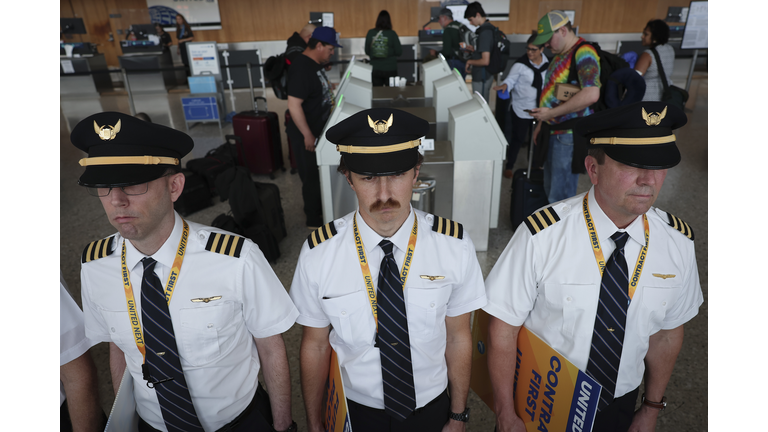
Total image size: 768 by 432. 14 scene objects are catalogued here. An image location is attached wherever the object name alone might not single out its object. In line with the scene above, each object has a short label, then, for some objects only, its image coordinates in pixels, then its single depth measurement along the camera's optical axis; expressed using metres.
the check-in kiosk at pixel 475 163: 3.15
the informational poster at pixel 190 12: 13.09
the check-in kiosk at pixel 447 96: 4.30
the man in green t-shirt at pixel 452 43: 6.65
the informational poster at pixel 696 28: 7.31
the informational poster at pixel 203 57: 7.99
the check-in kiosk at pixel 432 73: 5.22
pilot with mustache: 1.21
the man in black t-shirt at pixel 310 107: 3.59
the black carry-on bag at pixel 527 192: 3.60
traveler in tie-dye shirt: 2.91
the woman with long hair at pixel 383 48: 6.62
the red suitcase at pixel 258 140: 5.11
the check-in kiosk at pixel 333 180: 3.17
